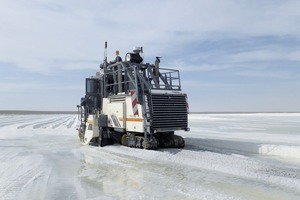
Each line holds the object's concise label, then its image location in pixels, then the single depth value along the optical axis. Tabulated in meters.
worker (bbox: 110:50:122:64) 7.98
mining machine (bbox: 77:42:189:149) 6.78
